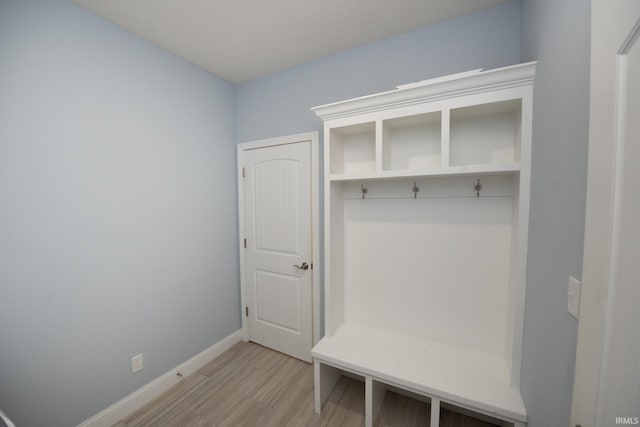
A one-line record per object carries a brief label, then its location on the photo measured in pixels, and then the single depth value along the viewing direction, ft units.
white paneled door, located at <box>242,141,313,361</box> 7.16
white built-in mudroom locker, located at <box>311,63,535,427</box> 4.12
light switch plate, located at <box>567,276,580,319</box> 2.28
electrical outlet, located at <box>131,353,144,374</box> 5.66
